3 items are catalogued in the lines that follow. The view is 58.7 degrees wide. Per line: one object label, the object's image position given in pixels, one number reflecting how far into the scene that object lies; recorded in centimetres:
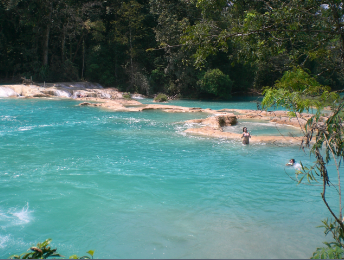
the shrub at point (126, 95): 3023
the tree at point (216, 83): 2972
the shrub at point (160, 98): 2982
